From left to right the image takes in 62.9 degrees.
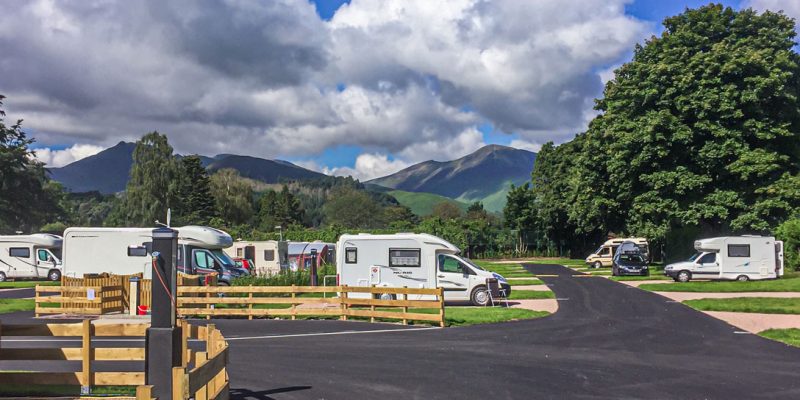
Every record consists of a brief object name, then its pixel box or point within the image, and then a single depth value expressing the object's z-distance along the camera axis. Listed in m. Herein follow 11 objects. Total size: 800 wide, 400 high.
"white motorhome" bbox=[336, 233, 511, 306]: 21.92
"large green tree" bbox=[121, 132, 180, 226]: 72.38
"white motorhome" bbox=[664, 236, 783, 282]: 31.91
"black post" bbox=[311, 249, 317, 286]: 25.14
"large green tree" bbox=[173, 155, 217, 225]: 76.19
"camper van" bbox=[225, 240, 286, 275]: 39.69
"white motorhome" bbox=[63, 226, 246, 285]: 25.73
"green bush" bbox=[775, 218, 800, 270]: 35.41
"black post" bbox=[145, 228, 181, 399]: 7.48
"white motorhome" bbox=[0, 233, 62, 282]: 39.44
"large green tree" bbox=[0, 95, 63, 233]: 72.56
